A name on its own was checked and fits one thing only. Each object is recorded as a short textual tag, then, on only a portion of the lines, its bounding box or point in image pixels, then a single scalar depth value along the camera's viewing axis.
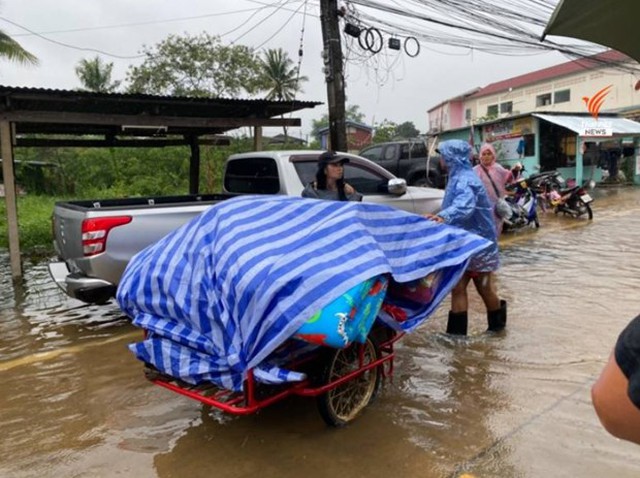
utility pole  10.49
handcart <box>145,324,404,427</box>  2.88
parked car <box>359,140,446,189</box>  14.44
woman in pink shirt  5.52
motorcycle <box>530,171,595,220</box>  12.73
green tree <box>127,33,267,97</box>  26.02
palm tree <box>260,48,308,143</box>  31.38
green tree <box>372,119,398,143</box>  26.36
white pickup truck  4.78
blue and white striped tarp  2.57
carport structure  7.36
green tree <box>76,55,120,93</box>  30.44
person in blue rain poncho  4.43
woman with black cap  4.84
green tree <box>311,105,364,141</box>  49.53
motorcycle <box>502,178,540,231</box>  11.06
